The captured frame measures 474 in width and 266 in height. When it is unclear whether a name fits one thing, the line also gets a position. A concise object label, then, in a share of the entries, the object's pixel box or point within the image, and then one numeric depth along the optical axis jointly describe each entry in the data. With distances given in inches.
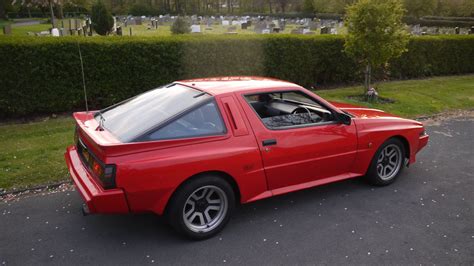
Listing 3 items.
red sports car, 135.6
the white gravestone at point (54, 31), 811.0
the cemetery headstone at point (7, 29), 641.5
